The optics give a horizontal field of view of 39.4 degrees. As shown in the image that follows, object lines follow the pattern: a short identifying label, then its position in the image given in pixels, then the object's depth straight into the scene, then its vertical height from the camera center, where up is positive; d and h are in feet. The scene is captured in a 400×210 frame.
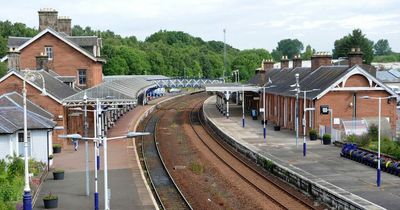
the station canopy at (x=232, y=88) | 190.27 -3.63
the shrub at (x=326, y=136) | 125.39 -13.33
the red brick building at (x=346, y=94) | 137.59 -4.49
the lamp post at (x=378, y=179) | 79.20 -14.79
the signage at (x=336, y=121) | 139.23 -11.08
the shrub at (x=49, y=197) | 72.32 -15.32
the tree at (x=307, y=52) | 528.91 +24.72
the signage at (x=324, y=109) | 138.10 -7.99
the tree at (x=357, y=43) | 382.01 +23.17
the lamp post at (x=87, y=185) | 79.33 -15.20
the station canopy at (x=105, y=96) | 121.70 -3.86
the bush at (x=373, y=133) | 117.84 -12.01
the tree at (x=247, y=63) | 439.22 +11.48
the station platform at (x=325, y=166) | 74.28 -15.51
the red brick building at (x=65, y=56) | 162.00 +6.84
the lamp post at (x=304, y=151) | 108.84 -14.54
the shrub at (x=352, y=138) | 117.31 -13.17
